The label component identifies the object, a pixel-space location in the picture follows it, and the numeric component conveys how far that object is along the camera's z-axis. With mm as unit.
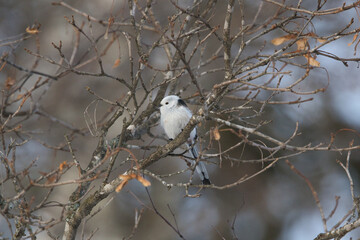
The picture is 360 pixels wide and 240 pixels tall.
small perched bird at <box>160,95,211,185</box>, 9633
